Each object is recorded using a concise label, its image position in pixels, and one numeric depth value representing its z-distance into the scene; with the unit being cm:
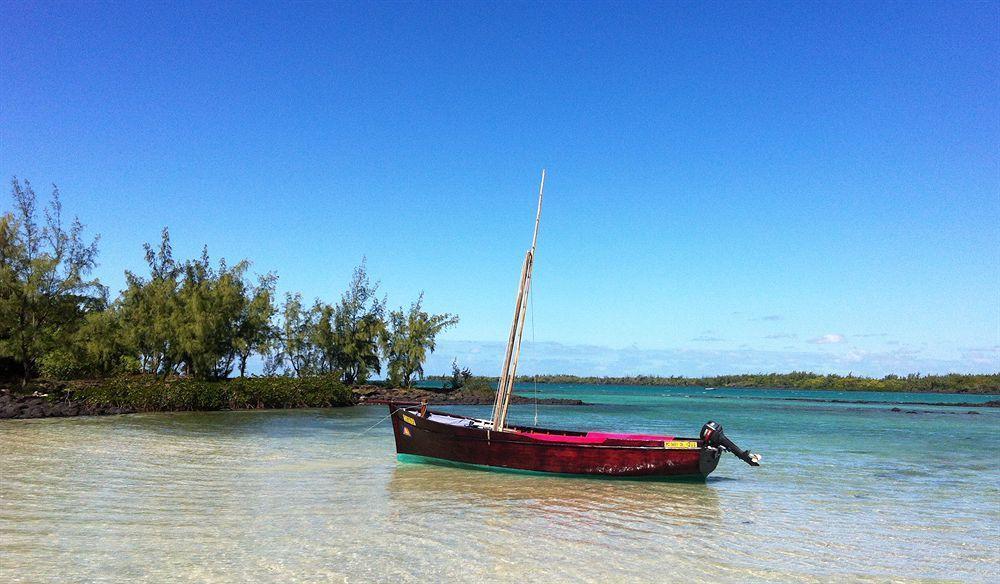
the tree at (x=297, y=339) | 5622
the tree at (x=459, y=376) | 6944
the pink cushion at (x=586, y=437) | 1811
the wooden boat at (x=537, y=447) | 1752
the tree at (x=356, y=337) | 5944
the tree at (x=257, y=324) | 5091
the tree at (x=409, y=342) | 6156
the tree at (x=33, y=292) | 4091
